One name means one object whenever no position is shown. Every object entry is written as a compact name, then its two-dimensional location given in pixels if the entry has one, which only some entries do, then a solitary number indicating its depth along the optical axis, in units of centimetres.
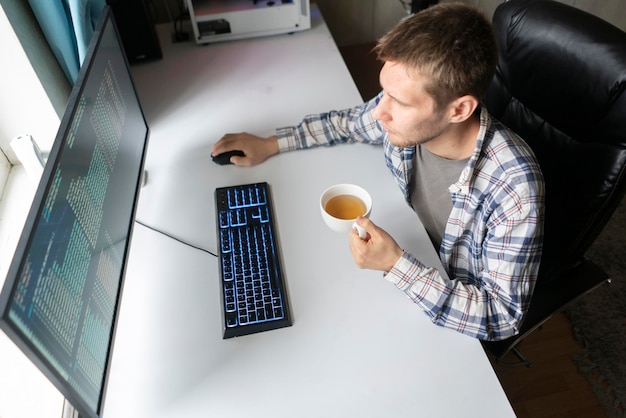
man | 82
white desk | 75
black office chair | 84
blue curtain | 106
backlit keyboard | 84
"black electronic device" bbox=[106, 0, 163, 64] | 141
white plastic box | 158
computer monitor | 50
